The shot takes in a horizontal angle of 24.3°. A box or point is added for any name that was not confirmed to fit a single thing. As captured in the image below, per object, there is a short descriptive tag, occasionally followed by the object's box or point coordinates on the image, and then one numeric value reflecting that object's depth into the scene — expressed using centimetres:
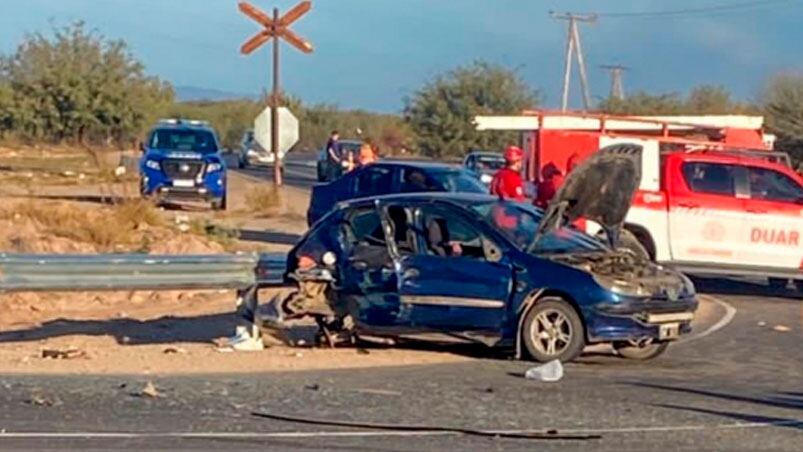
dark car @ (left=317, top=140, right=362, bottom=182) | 5245
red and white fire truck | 2511
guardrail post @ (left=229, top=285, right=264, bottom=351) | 1811
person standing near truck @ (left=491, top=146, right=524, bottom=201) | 2348
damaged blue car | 1714
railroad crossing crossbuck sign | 3850
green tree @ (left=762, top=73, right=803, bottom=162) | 5856
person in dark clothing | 4609
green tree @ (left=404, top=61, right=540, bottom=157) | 7819
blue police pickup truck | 4194
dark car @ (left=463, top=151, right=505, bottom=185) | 4852
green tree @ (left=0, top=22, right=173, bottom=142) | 6412
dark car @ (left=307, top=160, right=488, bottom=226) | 2759
